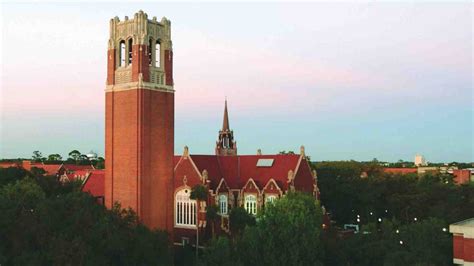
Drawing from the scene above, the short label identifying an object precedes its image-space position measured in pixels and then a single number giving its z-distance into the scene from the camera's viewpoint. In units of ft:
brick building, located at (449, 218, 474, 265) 107.76
